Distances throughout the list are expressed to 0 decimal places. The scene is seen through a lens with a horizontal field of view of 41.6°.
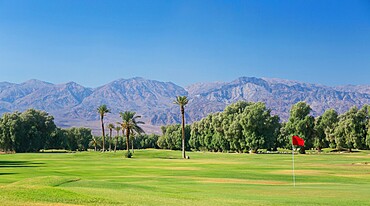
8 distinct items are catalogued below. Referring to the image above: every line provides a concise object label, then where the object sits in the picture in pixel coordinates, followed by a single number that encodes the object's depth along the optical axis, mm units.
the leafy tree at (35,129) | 155000
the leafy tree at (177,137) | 190250
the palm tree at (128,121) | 134375
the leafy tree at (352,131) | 126375
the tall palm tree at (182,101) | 115350
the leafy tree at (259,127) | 133500
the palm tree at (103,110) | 145925
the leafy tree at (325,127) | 137500
